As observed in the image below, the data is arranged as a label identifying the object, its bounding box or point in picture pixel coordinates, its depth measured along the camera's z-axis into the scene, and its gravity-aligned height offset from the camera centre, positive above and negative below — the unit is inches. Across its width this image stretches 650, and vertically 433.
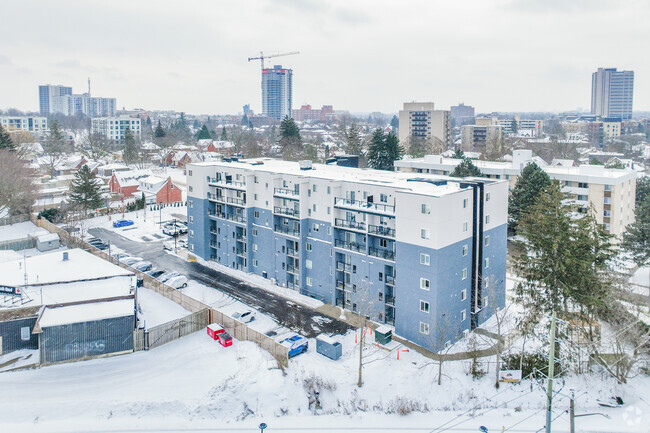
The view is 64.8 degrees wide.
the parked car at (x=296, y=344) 1173.7 -424.3
